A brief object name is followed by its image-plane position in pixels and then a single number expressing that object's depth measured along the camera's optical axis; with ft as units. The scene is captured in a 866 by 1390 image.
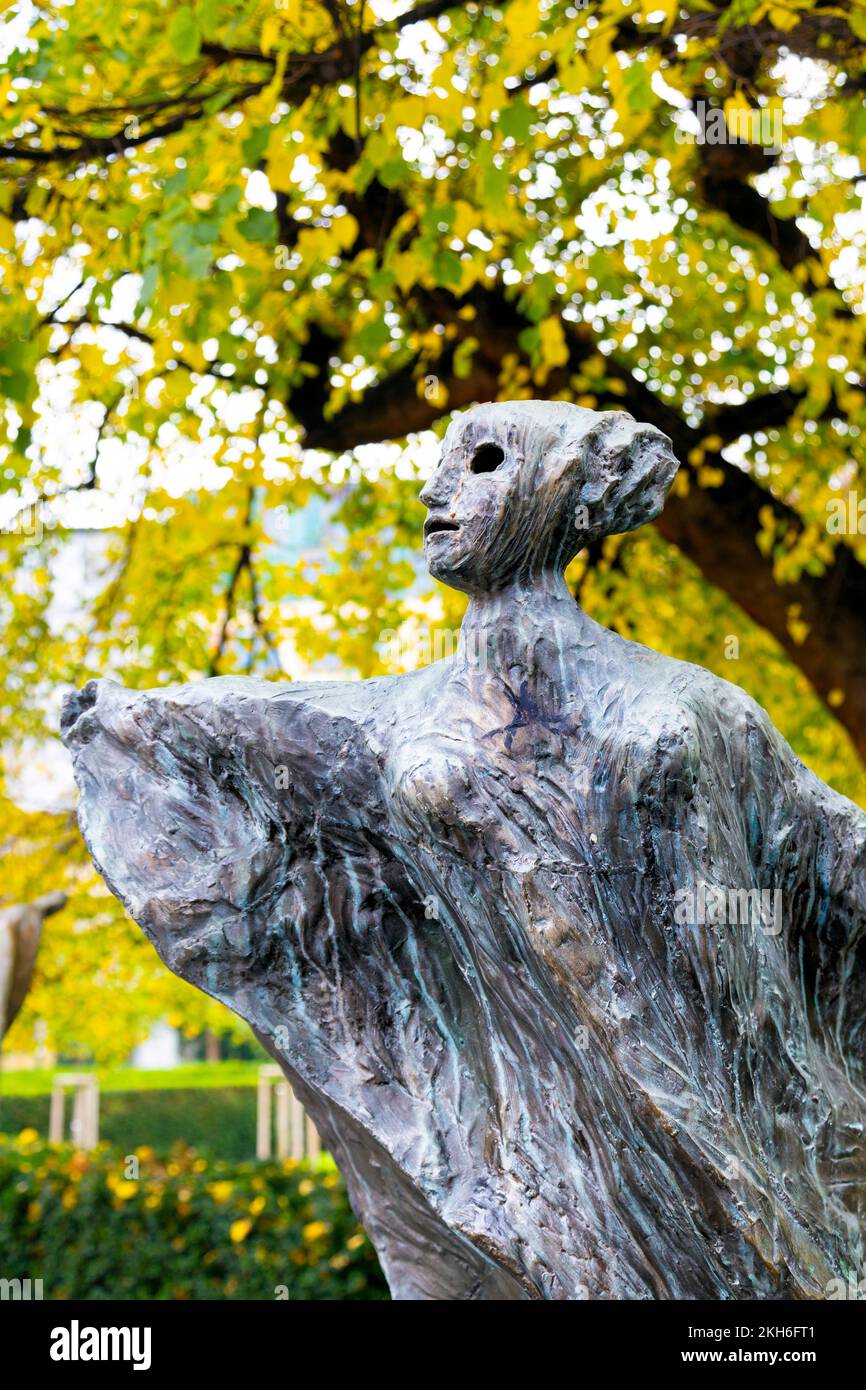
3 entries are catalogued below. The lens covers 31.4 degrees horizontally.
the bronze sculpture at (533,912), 10.56
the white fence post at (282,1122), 53.72
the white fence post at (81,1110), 54.24
